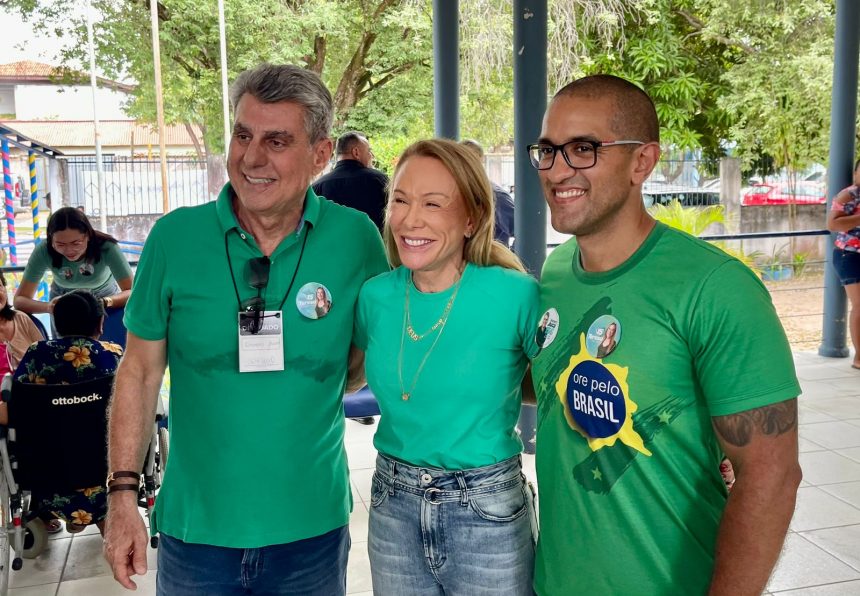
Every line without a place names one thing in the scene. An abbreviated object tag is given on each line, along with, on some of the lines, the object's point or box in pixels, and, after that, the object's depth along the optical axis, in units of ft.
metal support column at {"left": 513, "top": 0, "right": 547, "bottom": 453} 13.52
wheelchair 10.60
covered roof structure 38.78
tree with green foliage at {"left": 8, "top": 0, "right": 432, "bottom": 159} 49.83
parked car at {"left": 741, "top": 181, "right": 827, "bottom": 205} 48.52
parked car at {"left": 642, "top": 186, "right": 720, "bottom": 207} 43.98
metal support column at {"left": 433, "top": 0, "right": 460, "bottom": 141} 16.89
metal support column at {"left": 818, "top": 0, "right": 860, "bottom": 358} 20.89
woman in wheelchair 10.83
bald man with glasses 3.93
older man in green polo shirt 5.36
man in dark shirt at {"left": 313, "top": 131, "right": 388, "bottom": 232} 17.15
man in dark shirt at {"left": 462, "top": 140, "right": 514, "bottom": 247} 18.08
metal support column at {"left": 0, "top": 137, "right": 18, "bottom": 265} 38.75
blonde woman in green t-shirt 4.88
